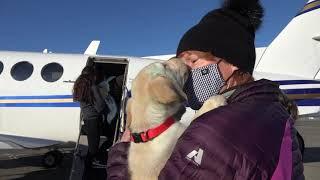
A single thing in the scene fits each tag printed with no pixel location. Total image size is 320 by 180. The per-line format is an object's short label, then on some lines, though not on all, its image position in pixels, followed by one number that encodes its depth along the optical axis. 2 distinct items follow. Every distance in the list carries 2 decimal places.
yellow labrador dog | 1.40
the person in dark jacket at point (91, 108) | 8.05
